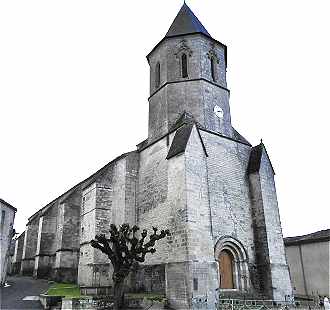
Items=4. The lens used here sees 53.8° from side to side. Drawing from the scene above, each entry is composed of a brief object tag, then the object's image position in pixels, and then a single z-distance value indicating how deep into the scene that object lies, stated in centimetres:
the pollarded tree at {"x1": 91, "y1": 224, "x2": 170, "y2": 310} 1349
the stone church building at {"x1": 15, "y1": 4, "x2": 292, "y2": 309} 1526
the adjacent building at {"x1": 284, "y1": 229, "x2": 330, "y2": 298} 2381
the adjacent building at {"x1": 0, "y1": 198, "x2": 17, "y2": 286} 2091
